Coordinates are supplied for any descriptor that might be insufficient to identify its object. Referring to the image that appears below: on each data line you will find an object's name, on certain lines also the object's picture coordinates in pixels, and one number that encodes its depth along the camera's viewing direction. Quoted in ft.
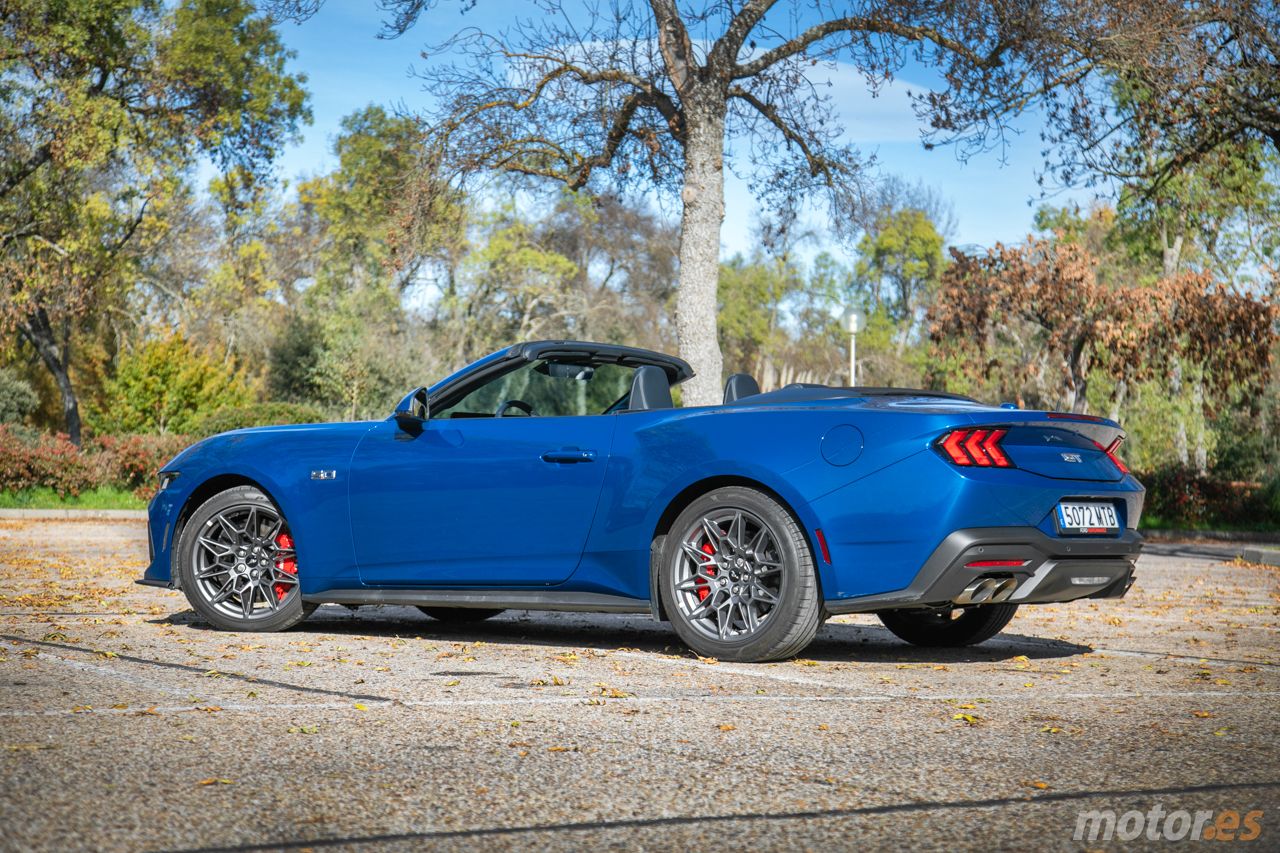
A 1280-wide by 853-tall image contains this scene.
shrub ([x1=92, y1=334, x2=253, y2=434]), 107.65
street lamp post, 100.37
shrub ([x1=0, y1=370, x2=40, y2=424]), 115.24
